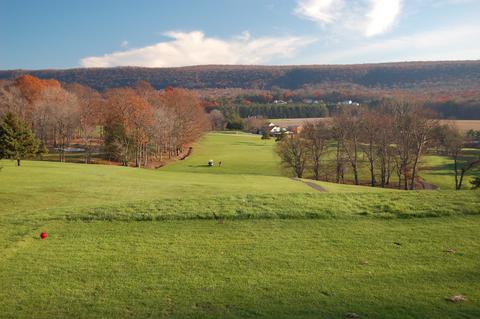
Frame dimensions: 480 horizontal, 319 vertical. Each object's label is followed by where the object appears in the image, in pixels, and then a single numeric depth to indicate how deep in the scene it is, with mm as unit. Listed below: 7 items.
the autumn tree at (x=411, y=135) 41625
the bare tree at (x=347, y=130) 47625
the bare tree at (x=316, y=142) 47938
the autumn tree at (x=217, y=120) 122938
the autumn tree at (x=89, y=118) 57125
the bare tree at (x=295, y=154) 47844
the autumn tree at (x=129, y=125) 50250
